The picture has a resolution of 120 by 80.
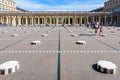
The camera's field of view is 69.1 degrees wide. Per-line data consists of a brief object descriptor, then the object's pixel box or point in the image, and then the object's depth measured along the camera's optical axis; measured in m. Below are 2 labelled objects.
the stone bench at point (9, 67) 2.86
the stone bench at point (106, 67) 2.89
